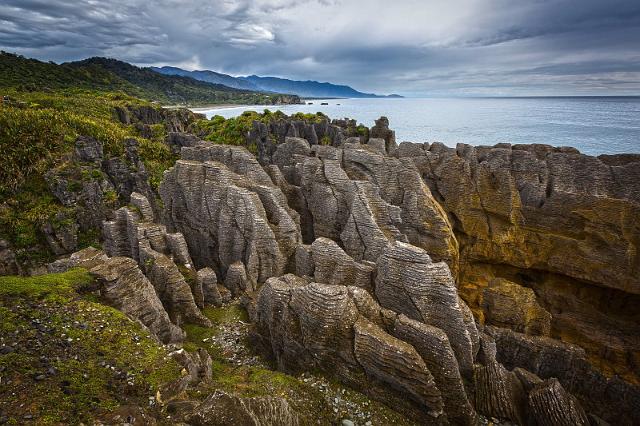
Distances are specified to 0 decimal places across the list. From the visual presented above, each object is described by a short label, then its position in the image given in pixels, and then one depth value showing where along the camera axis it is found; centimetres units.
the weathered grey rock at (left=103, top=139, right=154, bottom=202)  3831
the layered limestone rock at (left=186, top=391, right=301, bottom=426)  771
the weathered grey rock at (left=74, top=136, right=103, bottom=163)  3816
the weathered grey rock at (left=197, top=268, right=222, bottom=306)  1794
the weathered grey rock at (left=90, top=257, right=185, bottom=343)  1291
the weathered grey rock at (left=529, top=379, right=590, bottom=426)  1052
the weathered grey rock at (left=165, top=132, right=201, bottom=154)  5362
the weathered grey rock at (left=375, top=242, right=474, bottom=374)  1220
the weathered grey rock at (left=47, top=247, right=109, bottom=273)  1477
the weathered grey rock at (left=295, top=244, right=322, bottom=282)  1783
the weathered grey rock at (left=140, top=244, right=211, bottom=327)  1606
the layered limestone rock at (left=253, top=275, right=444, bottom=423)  1024
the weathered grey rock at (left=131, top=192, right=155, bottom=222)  2016
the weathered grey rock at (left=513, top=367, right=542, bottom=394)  1205
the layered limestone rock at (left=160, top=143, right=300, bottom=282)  1956
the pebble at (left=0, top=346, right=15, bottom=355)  872
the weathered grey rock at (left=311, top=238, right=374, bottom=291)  1565
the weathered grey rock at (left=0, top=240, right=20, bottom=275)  2689
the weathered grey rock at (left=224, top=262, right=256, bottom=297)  1905
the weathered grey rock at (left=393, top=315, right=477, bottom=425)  1070
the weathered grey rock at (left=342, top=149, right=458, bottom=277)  2100
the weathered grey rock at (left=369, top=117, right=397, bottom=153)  5573
